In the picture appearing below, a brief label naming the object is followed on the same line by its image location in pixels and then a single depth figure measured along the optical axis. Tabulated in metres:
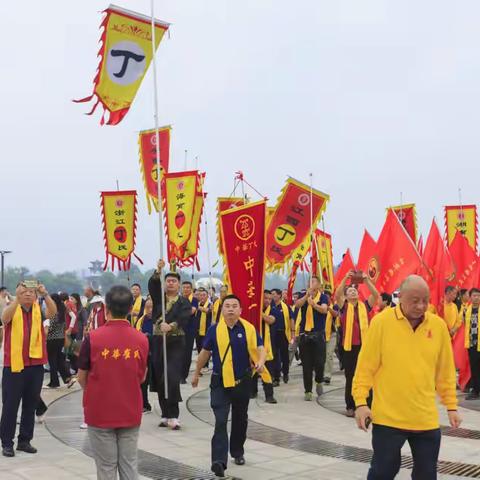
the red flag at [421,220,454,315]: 11.80
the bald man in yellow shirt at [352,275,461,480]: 4.25
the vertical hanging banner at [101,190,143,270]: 16.41
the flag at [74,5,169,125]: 9.95
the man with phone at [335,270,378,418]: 9.54
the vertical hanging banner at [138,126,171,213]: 15.00
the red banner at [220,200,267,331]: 8.91
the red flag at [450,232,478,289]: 14.34
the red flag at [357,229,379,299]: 11.31
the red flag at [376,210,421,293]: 10.77
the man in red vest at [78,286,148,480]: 4.64
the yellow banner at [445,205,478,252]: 21.03
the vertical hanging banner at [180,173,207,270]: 14.86
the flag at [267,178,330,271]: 15.57
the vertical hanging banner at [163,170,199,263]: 13.81
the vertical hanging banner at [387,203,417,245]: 19.37
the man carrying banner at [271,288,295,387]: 12.73
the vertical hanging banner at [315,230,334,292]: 18.05
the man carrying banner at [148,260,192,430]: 8.50
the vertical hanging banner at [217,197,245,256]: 15.93
